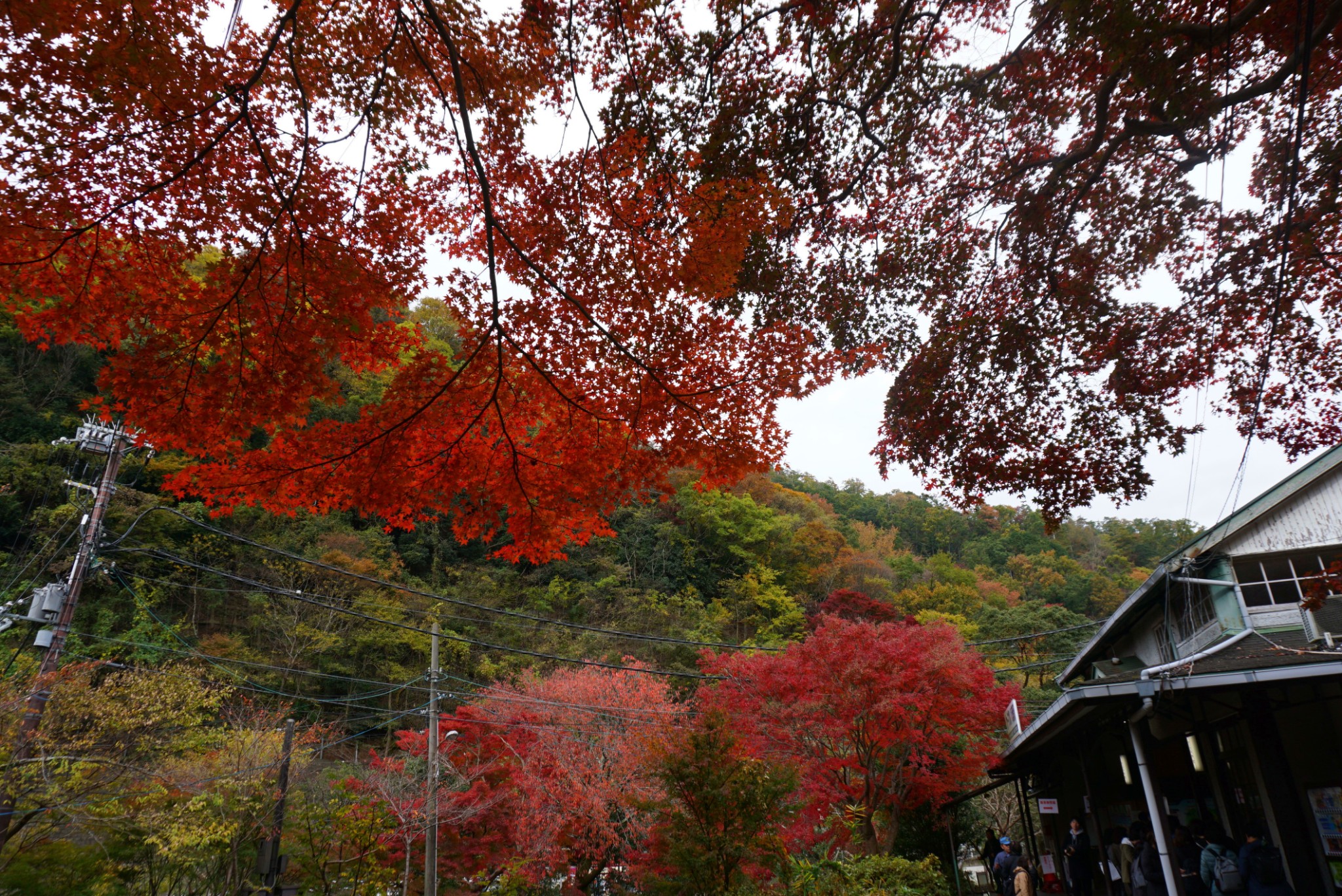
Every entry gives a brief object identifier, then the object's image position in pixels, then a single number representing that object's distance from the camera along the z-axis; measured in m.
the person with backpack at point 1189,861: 7.58
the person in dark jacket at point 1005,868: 11.05
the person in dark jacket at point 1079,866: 10.02
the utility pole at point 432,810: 11.96
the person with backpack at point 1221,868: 6.43
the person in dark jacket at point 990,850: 13.31
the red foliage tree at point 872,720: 13.73
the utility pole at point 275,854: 11.20
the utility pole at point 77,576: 9.03
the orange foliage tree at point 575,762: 14.66
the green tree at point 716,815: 7.45
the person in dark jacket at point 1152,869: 7.77
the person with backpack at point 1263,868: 5.89
